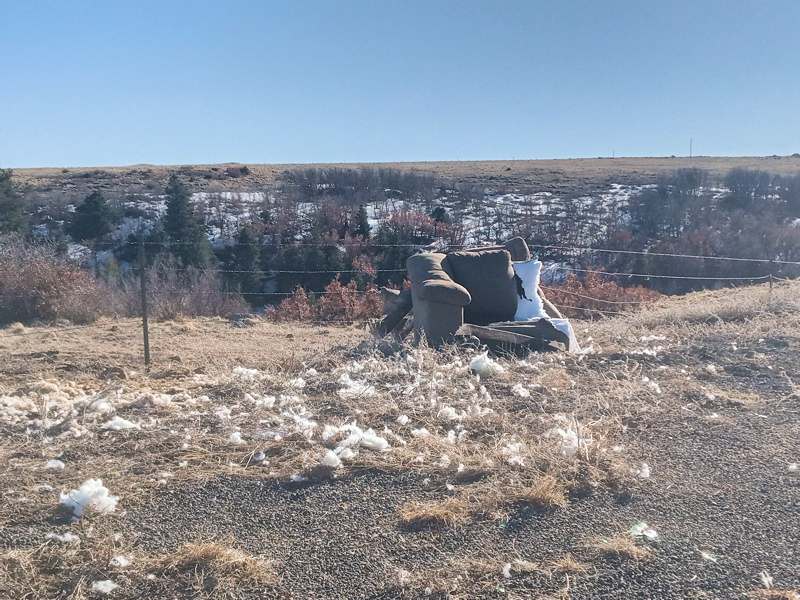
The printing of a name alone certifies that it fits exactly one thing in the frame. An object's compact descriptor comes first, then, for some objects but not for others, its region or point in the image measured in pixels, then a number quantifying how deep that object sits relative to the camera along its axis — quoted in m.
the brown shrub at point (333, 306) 15.88
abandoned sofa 5.97
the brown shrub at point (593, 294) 14.23
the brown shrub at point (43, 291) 10.32
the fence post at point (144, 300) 5.87
